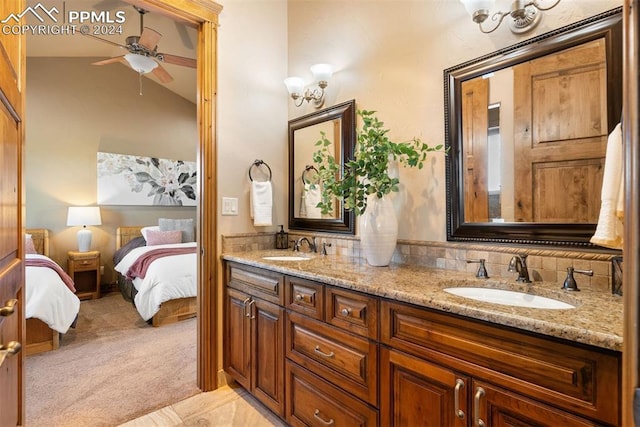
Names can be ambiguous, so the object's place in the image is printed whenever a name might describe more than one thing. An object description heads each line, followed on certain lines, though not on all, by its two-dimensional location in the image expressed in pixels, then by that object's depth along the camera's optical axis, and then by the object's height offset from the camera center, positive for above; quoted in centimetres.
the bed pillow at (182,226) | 495 -18
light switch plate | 221 +6
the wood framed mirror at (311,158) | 212 +40
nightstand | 429 -78
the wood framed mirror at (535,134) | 119 +33
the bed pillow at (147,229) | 470 -21
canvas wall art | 477 +55
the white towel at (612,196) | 95 +5
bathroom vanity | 78 -45
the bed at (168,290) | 321 -77
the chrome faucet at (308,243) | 232 -22
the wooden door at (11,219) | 80 -1
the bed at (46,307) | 259 -76
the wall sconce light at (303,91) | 230 +90
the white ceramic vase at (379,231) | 165 -9
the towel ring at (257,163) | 237 +38
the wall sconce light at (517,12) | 132 +84
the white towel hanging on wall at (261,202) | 232 +9
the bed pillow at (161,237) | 459 -33
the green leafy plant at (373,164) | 164 +26
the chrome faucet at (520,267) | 128 -22
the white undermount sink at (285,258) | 201 -29
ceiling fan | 304 +165
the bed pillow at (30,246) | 374 -37
